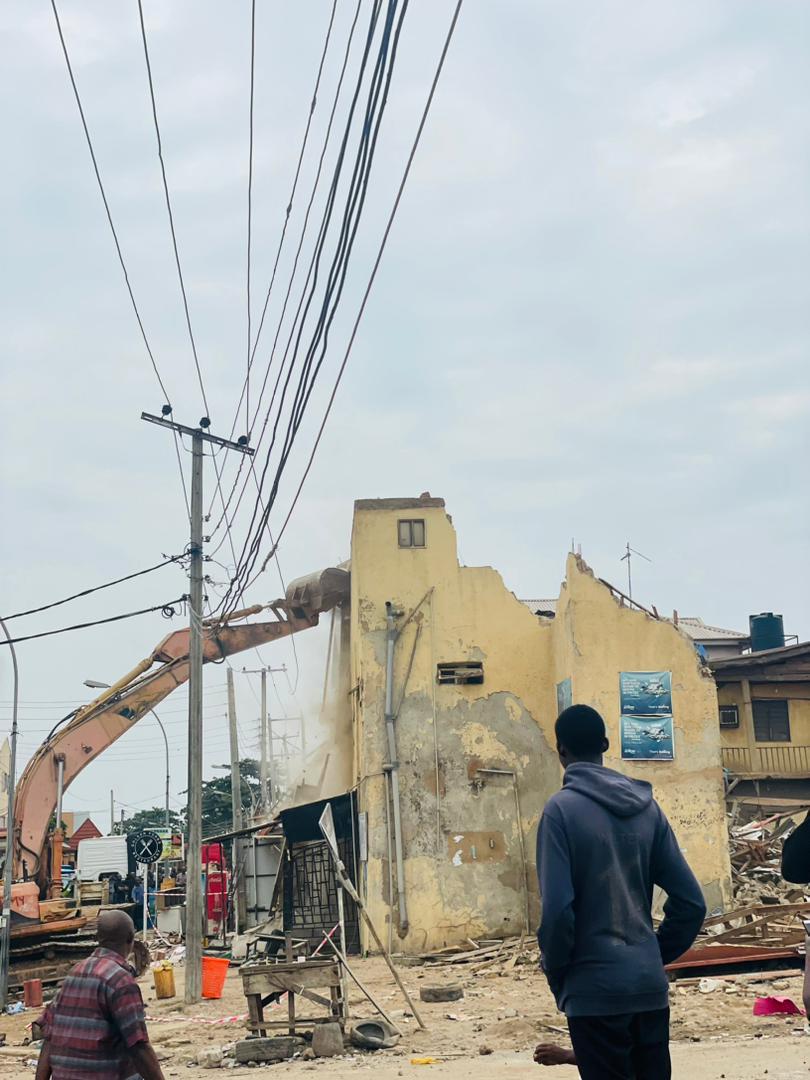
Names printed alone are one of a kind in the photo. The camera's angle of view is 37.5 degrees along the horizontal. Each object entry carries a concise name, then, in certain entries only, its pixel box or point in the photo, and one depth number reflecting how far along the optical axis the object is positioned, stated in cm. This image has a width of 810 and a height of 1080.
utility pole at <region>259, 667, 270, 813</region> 5056
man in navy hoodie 385
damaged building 2336
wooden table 1276
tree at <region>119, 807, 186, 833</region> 8711
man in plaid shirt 542
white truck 4366
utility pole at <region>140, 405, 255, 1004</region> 1884
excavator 2508
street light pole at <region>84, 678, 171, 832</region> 2667
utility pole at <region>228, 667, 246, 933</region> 2922
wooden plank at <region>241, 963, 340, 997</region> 1276
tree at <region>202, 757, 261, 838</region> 6862
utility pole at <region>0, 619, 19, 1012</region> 2035
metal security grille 2464
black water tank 4362
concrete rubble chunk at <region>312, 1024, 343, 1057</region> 1259
